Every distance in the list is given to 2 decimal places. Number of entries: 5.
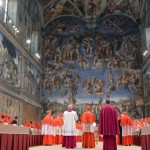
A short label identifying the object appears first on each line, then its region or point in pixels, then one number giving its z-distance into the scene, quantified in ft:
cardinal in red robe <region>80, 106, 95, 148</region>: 38.60
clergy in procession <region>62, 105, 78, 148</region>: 37.81
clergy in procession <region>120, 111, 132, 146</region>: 47.67
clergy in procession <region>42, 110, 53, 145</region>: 48.34
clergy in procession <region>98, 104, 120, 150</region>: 28.45
